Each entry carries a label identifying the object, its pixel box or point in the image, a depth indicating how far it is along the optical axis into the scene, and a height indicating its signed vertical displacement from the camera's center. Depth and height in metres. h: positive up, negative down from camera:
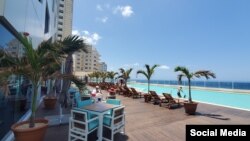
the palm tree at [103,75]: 20.18 +0.20
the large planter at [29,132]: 2.52 -1.24
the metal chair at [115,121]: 3.13 -1.21
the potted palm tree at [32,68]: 2.54 +0.15
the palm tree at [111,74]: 19.04 +0.36
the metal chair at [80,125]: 2.84 -1.21
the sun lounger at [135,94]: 9.67 -1.39
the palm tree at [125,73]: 13.88 +0.41
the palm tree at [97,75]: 22.32 +0.20
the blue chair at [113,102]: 4.02 -0.85
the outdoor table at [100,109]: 3.06 -0.89
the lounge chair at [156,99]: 7.33 -1.36
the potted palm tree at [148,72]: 9.39 +0.39
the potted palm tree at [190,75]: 5.52 +0.14
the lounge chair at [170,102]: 6.59 -1.44
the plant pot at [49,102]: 6.27 -1.41
